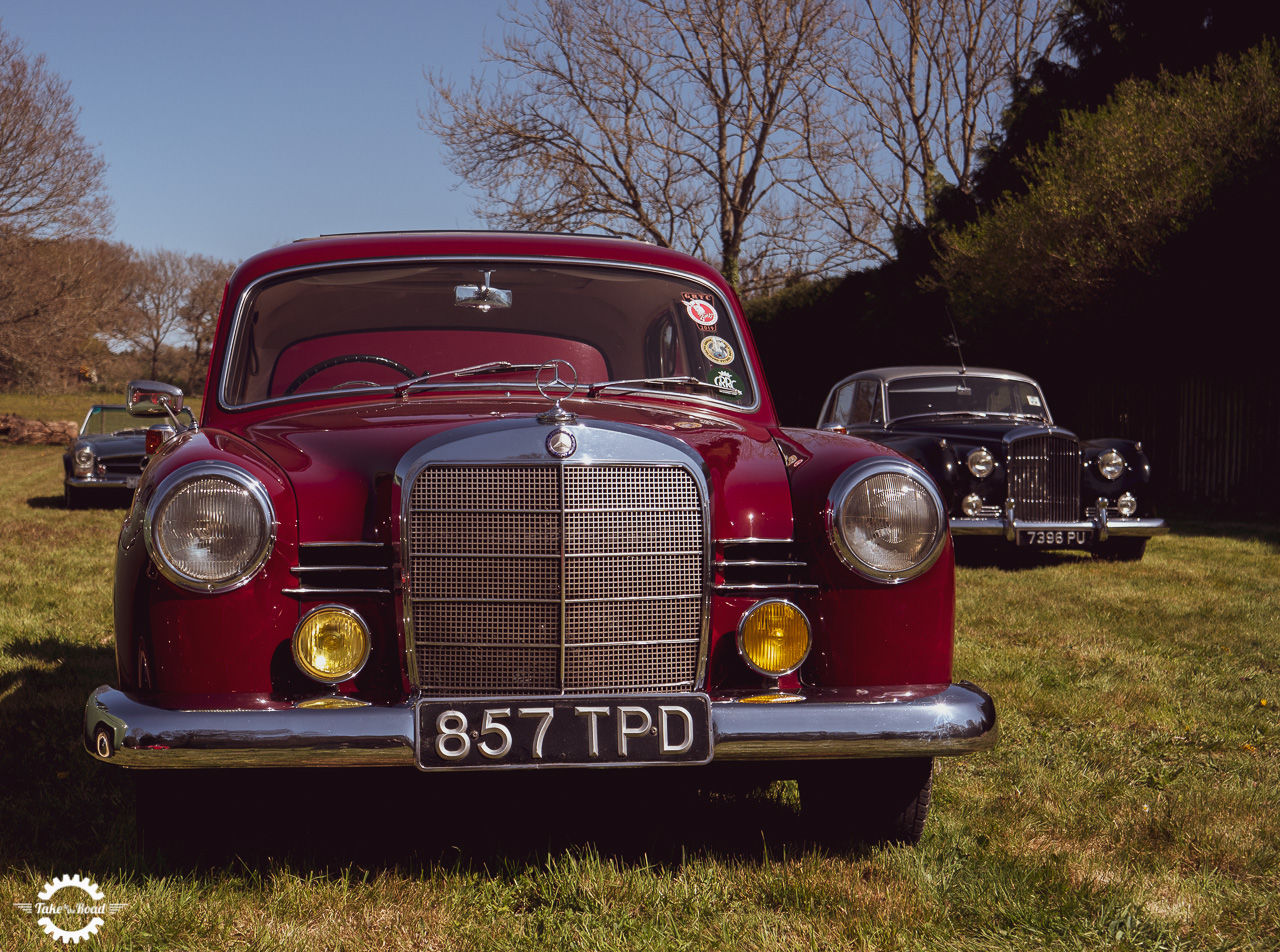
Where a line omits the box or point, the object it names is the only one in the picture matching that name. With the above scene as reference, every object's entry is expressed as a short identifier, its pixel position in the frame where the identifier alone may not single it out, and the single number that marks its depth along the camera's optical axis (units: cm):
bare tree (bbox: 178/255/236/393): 6366
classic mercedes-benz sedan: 236
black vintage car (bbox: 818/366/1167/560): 848
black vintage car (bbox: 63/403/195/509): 1305
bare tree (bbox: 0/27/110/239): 2441
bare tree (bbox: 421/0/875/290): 2448
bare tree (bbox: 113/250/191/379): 6241
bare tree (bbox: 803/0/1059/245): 2650
